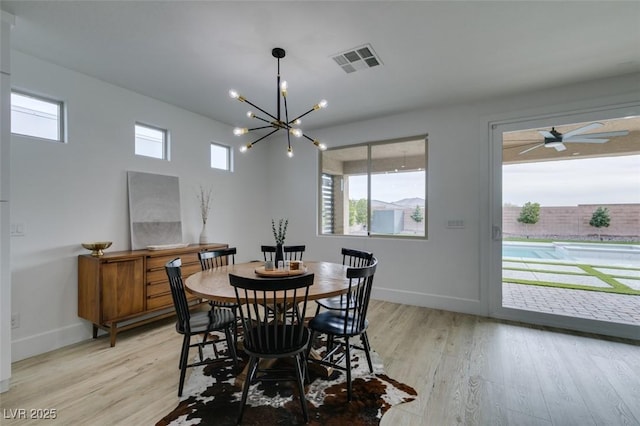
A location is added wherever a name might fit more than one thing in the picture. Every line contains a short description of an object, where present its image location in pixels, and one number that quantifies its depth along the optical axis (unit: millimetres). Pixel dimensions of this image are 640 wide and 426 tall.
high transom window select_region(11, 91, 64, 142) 2723
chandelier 2504
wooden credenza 2830
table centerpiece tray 2307
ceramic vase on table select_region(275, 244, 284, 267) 2596
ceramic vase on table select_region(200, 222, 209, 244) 4098
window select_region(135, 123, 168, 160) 3648
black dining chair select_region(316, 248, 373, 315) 2578
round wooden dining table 1935
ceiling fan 3215
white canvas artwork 3479
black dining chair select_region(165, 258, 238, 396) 2057
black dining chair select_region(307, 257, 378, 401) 2008
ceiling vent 2639
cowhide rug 1801
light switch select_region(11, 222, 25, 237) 2617
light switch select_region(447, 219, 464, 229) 3881
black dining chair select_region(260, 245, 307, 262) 3266
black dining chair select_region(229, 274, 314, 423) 1694
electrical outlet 2600
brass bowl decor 2859
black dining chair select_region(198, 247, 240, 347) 2794
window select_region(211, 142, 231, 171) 4672
